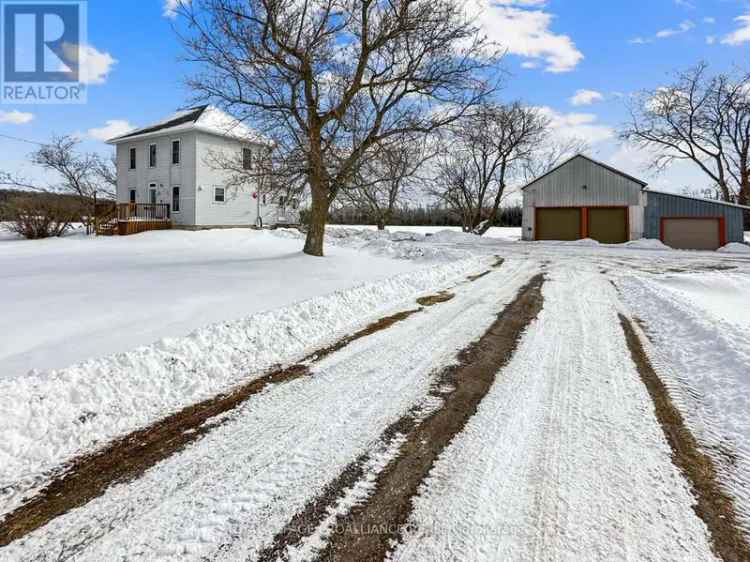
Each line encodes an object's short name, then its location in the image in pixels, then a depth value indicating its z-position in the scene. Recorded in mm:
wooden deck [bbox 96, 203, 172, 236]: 21109
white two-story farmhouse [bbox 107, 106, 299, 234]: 23062
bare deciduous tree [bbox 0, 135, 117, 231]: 28594
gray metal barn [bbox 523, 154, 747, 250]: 22858
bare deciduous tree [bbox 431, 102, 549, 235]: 29281
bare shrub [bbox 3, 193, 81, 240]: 19094
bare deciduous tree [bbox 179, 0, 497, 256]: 9992
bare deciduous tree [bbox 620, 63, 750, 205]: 28734
